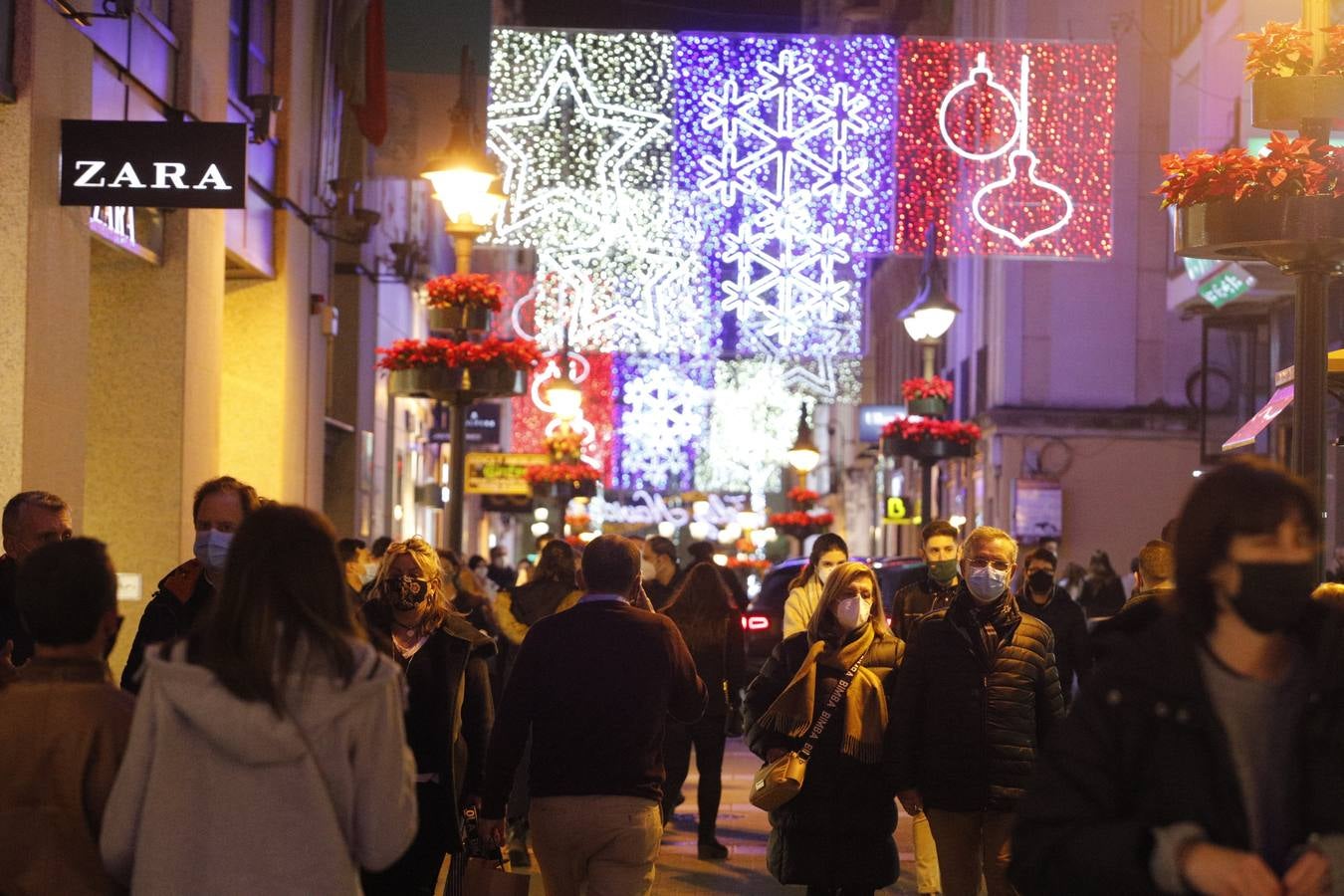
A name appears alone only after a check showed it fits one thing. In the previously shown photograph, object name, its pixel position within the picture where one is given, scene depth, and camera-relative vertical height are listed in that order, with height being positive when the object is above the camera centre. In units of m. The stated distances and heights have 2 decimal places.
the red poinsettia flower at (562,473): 34.78 -0.35
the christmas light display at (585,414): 40.75 +0.87
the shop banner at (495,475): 29.77 -0.35
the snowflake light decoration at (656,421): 56.31 +0.91
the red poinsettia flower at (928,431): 28.05 +0.39
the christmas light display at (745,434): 69.62 +0.76
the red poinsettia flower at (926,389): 27.05 +0.95
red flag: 25.14 +4.55
